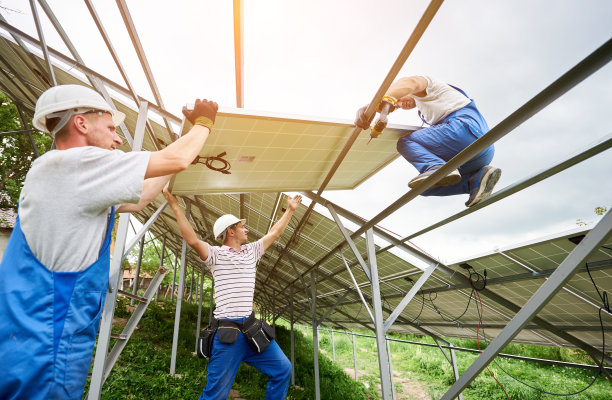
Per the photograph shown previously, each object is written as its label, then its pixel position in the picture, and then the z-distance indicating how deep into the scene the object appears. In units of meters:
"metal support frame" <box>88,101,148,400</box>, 2.85
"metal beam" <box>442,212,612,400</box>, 1.80
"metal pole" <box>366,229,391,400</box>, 3.55
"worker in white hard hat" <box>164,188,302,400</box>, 2.93
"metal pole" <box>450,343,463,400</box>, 7.63
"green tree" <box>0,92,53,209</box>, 10.39
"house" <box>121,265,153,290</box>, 42.30
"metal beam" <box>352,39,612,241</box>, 1.52
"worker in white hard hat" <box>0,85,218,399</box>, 1.15
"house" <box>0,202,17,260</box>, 14.77
